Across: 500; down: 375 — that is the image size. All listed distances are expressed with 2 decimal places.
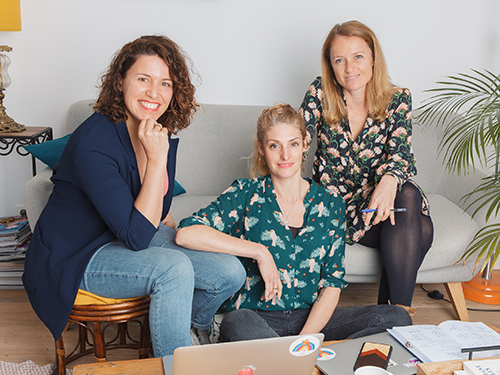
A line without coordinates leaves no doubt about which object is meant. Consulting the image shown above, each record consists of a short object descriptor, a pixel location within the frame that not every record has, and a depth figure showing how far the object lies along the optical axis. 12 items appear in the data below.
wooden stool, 1.41
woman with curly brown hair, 1.35
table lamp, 2.22
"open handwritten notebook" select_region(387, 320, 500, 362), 1.14
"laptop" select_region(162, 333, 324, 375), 0.93
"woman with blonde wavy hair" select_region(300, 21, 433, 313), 1.83
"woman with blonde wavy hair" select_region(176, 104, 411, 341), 1.50
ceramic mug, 1.06
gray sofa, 2.12
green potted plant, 1.82
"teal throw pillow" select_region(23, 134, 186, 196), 1.99
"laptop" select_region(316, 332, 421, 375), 1.08
